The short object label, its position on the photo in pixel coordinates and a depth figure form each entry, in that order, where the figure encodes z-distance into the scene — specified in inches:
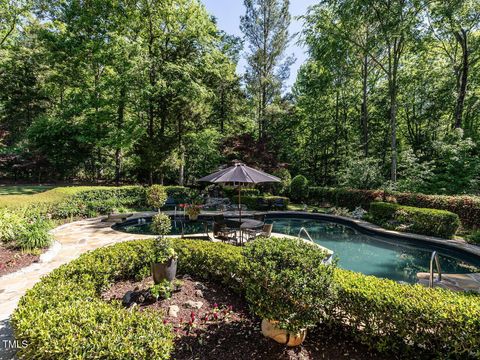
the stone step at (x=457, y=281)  201.0
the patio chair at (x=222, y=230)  311.1
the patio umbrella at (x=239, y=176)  281.4
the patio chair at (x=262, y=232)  304.7
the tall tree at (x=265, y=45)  818.2
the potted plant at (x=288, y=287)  107.9
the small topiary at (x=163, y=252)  170.4
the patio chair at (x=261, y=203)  589.3
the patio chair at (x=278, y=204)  594.5
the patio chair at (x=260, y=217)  361.2
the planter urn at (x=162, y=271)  171.0
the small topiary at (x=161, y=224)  221.3
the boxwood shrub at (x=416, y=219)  360.2
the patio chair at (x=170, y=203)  599.3
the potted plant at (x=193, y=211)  461.2
